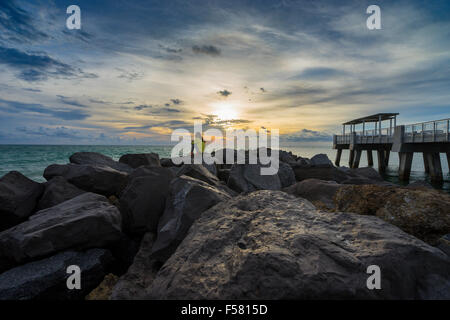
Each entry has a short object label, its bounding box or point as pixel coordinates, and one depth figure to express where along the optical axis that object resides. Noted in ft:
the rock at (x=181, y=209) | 10.50
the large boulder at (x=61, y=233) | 10.73
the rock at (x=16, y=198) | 15.92
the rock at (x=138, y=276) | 8.55
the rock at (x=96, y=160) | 27.48
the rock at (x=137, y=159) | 33.04
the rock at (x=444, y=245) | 9.04
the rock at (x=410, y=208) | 9.09
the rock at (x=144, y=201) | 14.12
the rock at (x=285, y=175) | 24.50
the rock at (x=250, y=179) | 20.65
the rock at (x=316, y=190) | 16.27
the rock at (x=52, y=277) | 9.37
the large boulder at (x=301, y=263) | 5.86
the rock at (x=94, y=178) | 19.86
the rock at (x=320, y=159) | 45.82
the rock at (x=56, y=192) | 17.19
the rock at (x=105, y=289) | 9.22
